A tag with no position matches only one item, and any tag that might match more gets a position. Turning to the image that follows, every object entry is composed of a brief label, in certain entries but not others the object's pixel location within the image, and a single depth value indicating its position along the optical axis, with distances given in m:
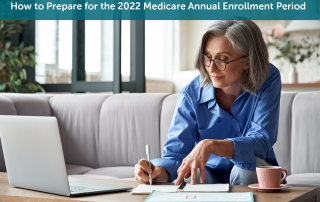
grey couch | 2.09
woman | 1.39
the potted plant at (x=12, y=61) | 3.52
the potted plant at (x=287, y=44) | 6.28
